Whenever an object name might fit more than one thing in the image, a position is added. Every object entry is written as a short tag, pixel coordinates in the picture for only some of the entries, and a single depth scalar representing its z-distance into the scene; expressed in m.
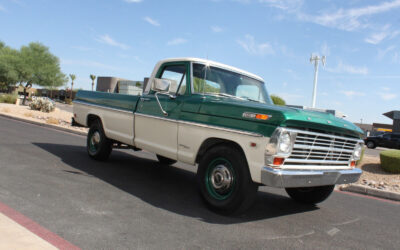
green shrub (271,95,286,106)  37.74
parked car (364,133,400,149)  27.90
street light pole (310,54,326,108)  36.89
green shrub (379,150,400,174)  9.54
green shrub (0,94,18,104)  34.98
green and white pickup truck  3.69
